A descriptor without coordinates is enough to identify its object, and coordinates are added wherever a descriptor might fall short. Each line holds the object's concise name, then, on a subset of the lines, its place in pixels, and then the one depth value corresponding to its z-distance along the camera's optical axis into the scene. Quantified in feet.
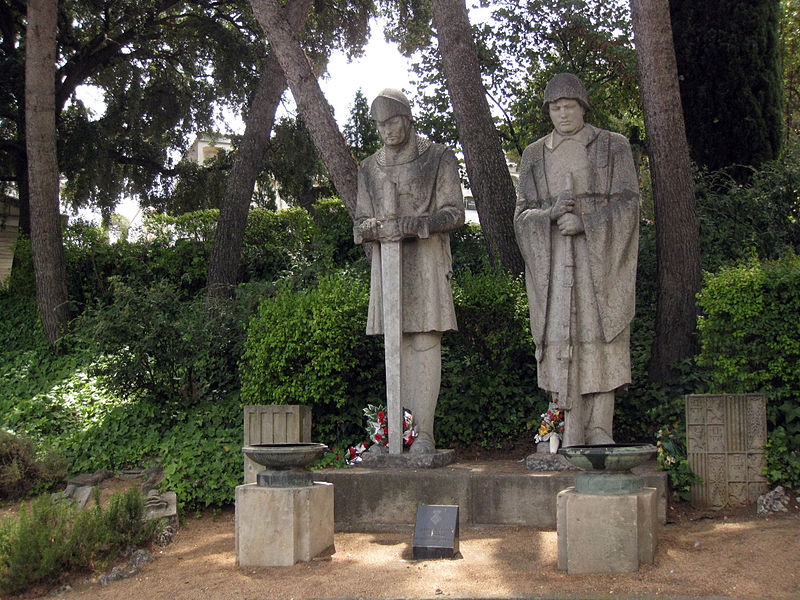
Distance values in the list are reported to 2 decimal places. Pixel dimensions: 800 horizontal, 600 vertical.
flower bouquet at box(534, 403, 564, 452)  23.16
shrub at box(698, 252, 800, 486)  22.62
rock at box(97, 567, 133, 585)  18.86
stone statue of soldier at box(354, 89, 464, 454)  23.66
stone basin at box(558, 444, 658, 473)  16.43
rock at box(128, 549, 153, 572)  19.68
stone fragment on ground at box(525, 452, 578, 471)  22.36
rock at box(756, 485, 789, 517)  21.22
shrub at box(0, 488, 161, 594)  18.29
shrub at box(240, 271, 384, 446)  26.50
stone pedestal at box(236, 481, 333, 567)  18.17
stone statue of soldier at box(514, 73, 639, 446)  22.11
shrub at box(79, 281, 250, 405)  31.96
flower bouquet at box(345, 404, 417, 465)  24.04
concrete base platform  21.39
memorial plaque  18.29
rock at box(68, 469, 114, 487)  28.45
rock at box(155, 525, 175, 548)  22.26
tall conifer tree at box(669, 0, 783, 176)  39.11
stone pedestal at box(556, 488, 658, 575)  16.28
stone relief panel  22.00
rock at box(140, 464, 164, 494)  27.32
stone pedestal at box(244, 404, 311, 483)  24.12
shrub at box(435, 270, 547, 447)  26.96
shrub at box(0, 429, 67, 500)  28.09
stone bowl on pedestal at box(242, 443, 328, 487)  18.35
